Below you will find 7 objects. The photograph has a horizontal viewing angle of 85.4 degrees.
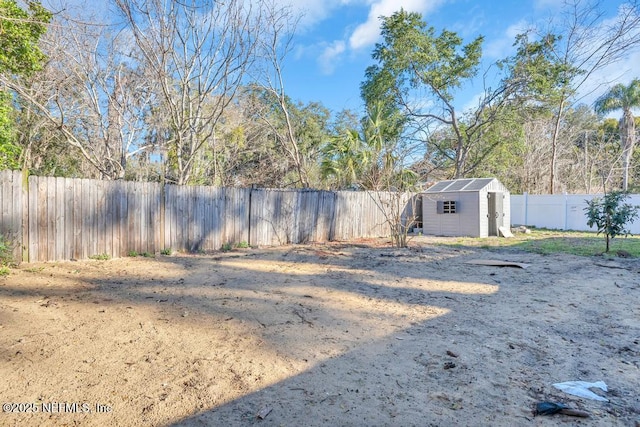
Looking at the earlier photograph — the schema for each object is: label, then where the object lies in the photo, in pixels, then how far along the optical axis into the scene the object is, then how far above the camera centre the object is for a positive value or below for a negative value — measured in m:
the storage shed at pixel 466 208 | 11.66 +0.16
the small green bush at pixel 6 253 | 4.90 -0.59
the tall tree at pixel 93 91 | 8.48 +3.40
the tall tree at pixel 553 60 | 13.68 +6.34
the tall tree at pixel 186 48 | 7.96 +4.07
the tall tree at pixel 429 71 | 14.71 +6.31
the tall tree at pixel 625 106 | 18.80 +6.00
